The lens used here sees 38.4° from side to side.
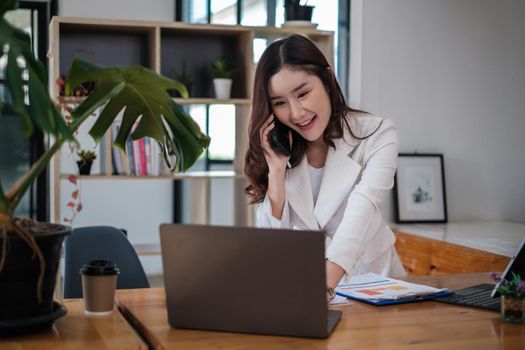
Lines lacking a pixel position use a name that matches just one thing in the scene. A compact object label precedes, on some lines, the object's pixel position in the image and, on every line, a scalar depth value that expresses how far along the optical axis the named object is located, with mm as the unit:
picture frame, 4418
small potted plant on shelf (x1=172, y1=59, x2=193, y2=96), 4930
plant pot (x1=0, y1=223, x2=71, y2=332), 1544
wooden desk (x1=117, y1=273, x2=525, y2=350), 1542
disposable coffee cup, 1783
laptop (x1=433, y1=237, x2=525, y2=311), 1950
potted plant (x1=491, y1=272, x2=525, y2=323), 1764
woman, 2459
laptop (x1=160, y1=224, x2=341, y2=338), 1527
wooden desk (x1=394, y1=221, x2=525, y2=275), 3516
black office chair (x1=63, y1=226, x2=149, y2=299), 2645
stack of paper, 1986
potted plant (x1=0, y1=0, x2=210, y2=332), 1444
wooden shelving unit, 4602
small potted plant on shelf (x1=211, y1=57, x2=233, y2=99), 4898
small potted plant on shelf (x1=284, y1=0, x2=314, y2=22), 4812
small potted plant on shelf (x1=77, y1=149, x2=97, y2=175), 4627
